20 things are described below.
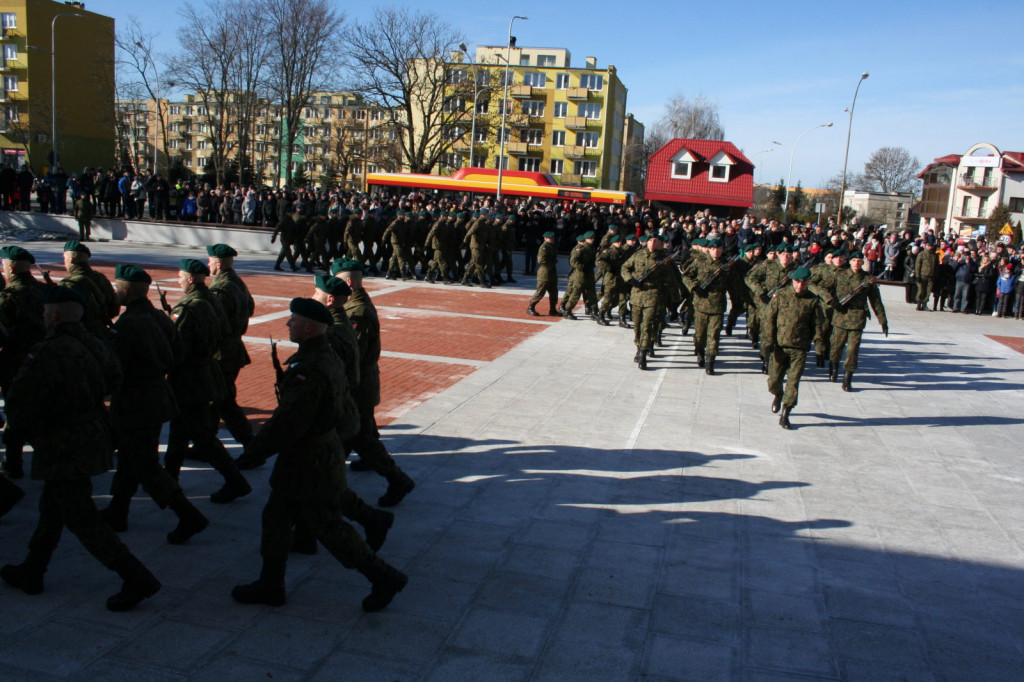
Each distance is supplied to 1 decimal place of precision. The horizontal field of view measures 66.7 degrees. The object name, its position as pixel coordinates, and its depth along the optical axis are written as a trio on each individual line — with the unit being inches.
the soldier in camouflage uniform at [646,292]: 441.4
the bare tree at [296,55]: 1487.5
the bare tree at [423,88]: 1892.2
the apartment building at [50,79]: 2165.4
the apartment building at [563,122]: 3078.2
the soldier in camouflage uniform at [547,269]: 588.1
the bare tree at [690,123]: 3132.4
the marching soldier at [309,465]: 155.5
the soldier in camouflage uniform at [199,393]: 216.5
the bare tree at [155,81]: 1627.7
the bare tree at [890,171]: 3405.5
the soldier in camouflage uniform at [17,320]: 231.1
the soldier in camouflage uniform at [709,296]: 432.5
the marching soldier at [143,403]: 188.7
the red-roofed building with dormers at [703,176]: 2100.1
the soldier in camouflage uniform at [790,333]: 334.6
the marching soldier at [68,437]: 155.3
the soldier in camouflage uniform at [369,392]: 225.1
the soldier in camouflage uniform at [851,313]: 421.1
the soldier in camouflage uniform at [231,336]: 248.4
